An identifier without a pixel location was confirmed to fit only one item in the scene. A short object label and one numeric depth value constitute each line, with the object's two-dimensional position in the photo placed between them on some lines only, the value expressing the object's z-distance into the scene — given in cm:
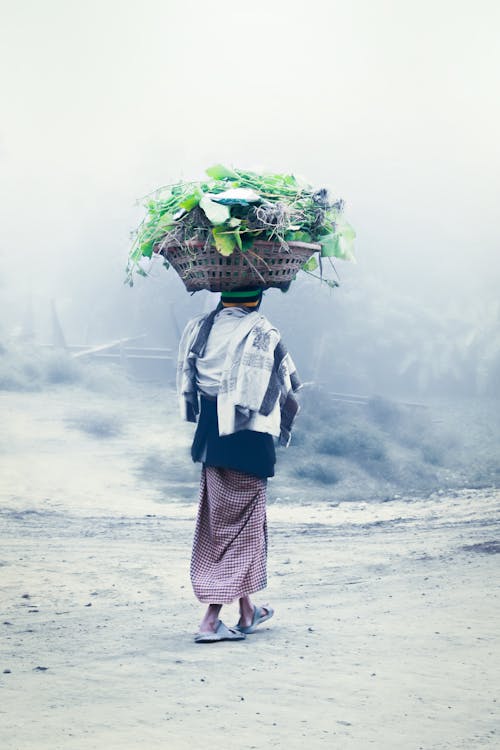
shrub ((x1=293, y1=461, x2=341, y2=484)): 1502
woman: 652
